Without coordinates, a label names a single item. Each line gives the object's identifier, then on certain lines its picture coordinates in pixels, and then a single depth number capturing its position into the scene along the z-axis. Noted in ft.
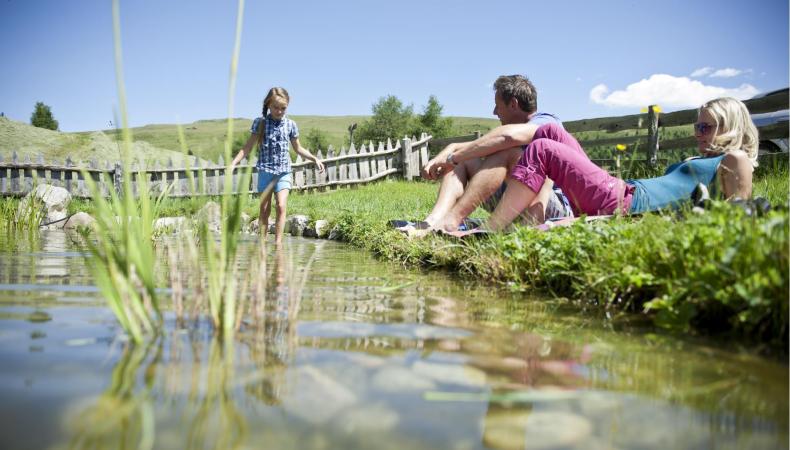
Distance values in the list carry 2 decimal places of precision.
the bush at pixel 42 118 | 204.64
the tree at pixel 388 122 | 171.63
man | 13.92
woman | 11.57
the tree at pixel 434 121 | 164.14
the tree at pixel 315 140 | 175.94
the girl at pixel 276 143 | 21.90
